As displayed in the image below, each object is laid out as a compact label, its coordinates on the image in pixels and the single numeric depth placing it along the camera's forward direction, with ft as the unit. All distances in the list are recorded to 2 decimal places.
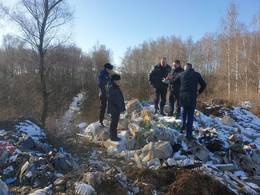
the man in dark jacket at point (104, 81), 18.63
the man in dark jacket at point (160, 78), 21.13
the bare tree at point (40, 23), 40.05
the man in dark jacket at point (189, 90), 17.59
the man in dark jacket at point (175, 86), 20.19
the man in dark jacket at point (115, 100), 17.21
